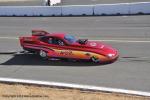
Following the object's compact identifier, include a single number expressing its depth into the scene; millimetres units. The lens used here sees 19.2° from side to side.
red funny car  19562
